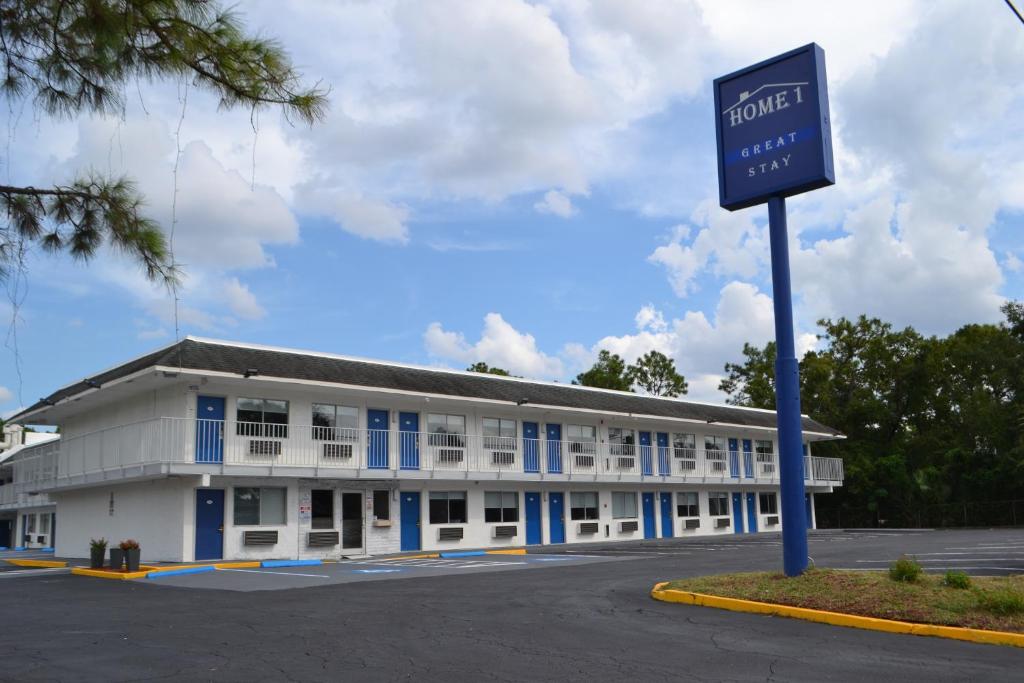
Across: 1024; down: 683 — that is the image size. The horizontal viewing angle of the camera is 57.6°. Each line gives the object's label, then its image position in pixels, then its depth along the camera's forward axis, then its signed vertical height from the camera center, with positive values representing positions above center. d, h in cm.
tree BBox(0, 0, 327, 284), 596 +291
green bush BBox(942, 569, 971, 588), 1178 -122
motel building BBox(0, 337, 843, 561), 2553 +116
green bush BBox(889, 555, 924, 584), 1241 -116
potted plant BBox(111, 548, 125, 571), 2158 -131
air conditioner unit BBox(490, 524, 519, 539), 3253 -135
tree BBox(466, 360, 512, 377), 6394 +856
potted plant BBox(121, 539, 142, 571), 2097 -117
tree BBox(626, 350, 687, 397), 6650 +828
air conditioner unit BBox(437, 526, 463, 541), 3096 -130
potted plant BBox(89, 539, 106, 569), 2248 -124
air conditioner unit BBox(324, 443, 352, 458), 2764 +137
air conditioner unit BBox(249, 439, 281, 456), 2612 +141
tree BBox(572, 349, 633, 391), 6506 +805
